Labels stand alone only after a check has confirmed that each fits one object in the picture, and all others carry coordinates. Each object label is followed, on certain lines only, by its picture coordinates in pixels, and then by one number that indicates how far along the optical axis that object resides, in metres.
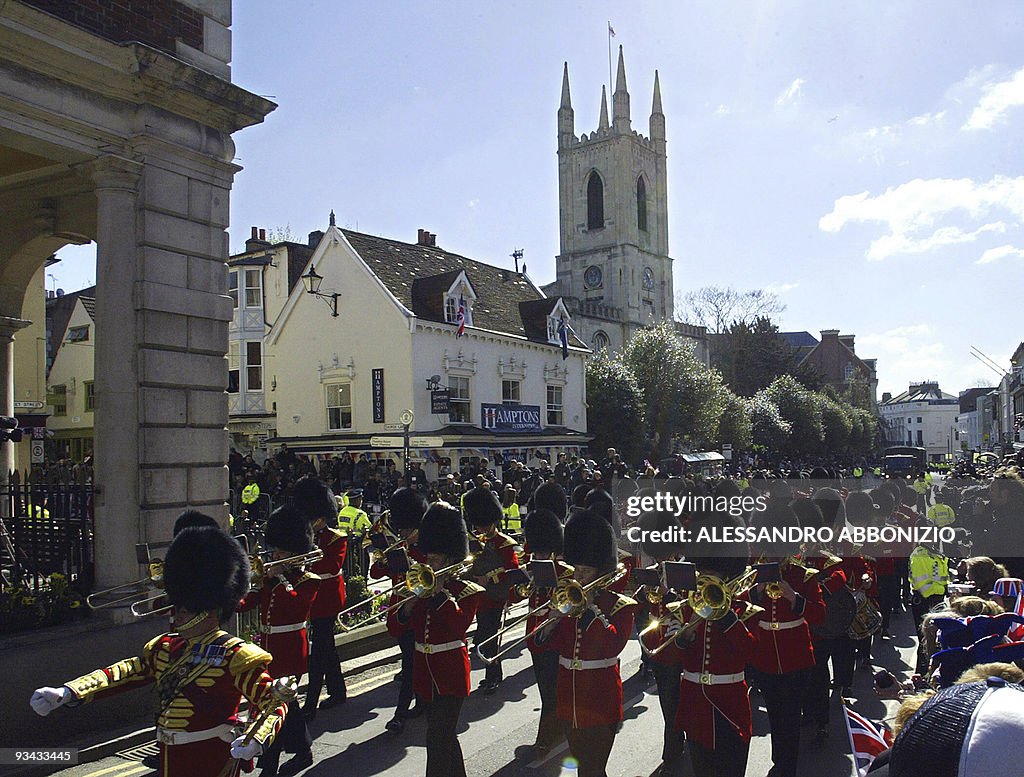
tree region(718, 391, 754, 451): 49.50
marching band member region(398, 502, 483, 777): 6.34
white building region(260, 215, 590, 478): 30.92
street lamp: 30.34
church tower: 75.56
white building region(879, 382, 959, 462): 145.62
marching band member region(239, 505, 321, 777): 7.11
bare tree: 70.06
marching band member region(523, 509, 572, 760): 7.21
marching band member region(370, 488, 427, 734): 8.12
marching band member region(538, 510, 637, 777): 5.99
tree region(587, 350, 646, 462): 40.97
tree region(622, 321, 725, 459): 44.75
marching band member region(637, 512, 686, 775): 6.27
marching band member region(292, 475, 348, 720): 8.59
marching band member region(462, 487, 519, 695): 9.43
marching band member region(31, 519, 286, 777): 4.53
